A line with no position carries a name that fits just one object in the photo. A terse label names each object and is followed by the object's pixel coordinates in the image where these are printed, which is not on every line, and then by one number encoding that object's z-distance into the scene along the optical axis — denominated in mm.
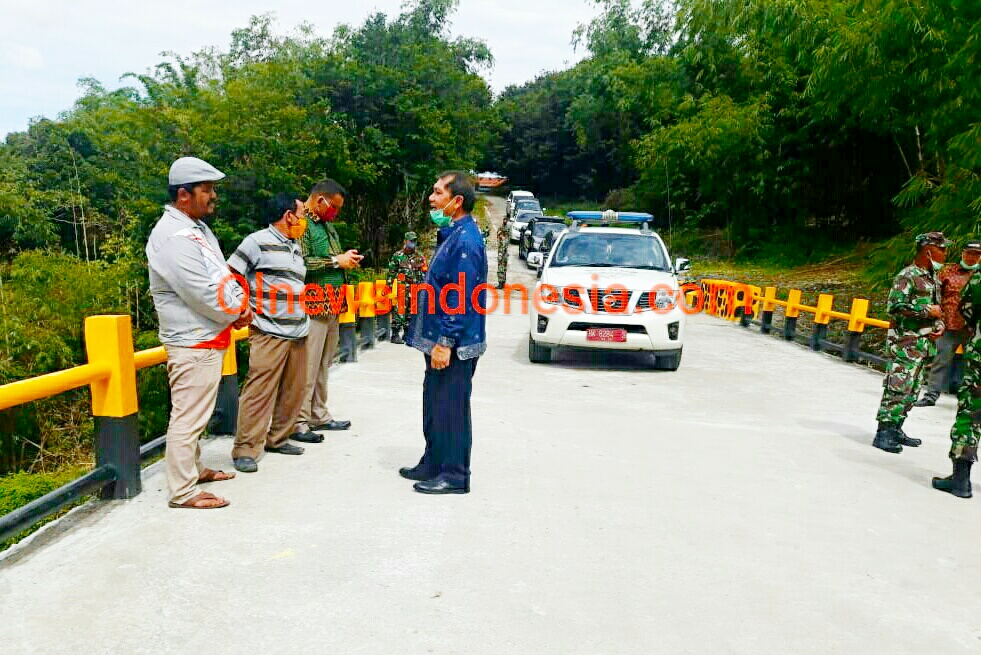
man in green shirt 5840
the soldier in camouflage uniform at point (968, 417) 5301
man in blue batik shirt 4617
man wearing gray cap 4164
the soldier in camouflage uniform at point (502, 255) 22359
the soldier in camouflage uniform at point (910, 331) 6246
